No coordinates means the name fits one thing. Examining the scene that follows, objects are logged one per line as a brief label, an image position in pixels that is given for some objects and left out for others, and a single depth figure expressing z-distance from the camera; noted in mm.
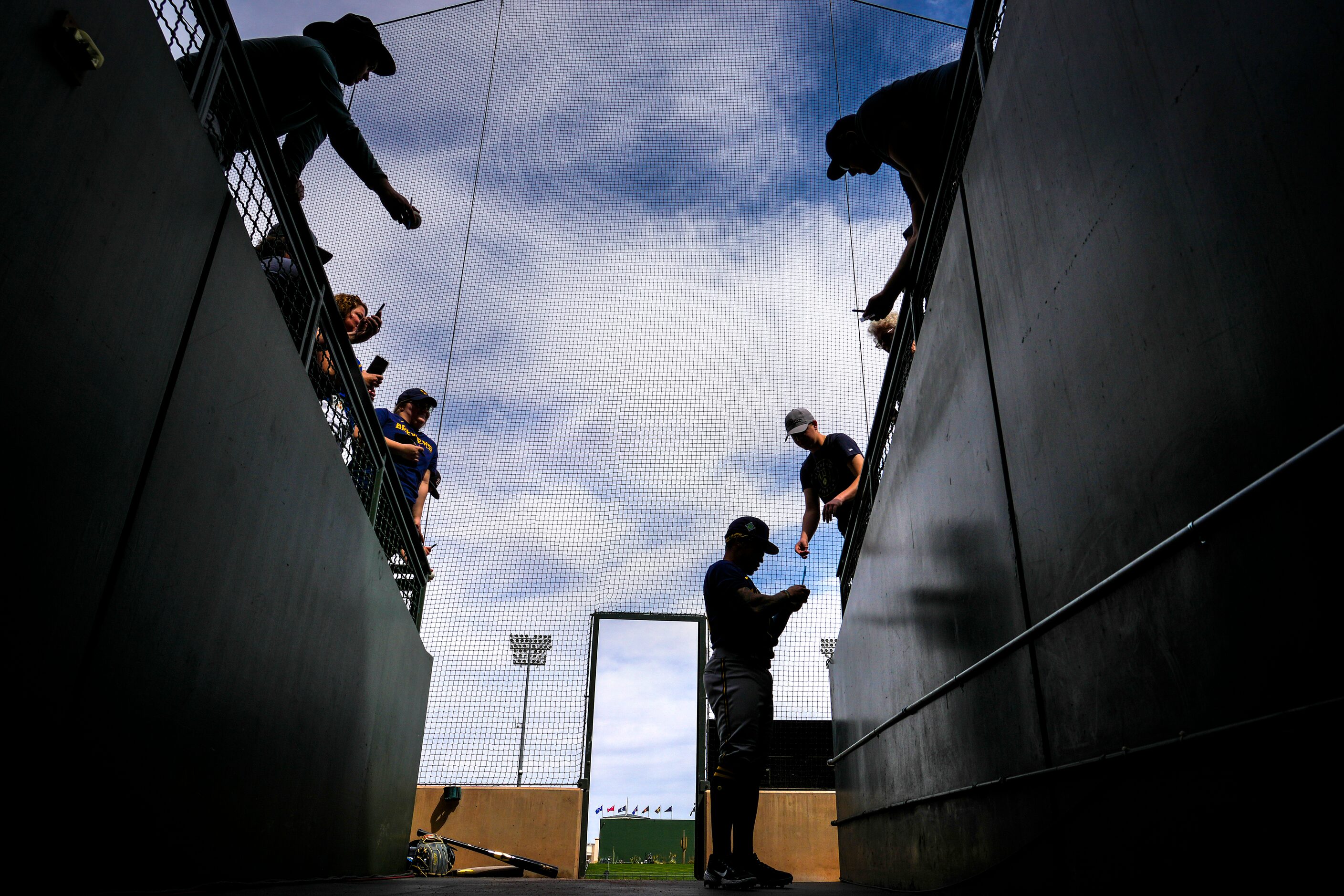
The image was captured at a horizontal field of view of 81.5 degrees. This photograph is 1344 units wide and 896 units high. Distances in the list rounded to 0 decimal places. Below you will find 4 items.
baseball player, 2883
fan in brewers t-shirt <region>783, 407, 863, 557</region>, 4379
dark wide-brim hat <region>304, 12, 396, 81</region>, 2748
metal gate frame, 5820
